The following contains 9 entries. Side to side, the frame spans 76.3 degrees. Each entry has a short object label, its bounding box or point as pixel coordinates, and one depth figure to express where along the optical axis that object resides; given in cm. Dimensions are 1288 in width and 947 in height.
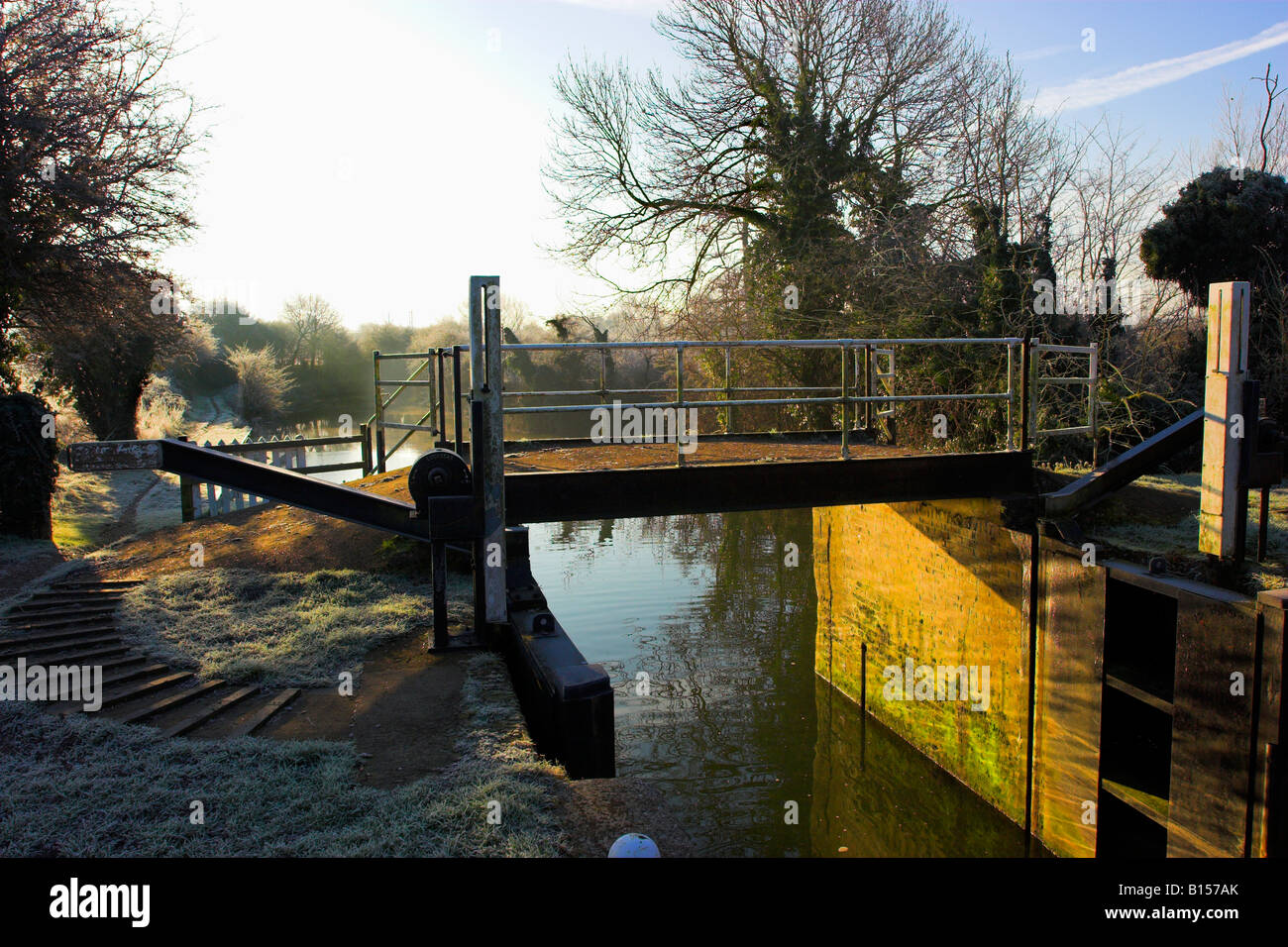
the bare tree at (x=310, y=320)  6173
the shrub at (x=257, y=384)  3831
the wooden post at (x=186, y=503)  1375
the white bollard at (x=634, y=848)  325
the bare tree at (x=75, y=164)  1383
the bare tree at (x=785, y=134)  2016
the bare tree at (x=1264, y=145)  2242
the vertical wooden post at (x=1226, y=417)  726
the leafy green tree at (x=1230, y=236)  1705
